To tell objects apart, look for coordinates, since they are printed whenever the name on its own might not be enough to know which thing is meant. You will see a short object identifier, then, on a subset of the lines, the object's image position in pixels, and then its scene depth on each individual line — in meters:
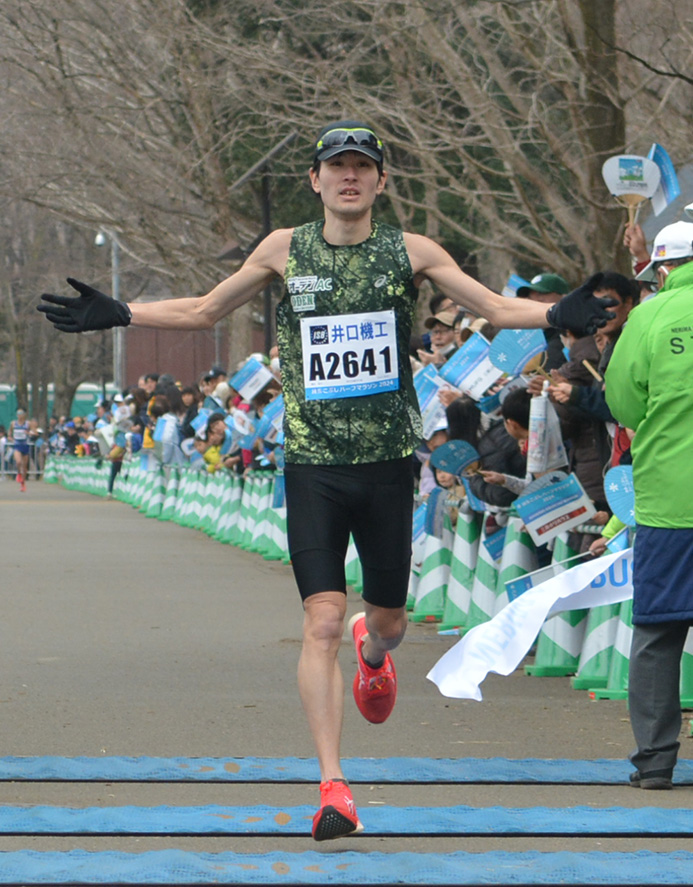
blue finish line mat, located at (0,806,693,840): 10.19
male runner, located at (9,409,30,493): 92.48
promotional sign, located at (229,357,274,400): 31.49
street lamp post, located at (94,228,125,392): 82.21
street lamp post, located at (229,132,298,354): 45.41
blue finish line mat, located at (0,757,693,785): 11.87
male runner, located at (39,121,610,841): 10.77
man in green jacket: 11.88
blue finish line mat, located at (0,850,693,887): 9.02
